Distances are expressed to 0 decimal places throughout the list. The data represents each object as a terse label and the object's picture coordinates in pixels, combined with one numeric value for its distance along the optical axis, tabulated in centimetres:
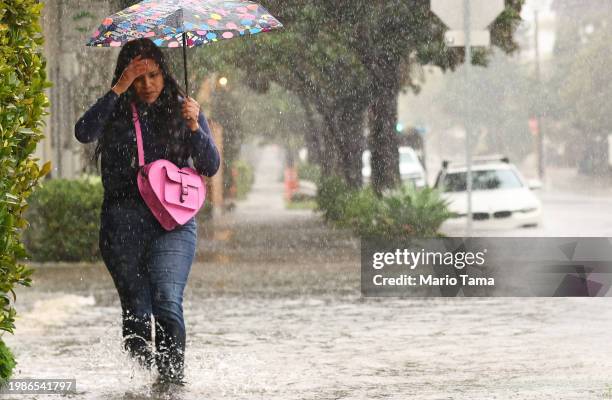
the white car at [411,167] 3738
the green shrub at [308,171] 4978
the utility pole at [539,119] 6662
